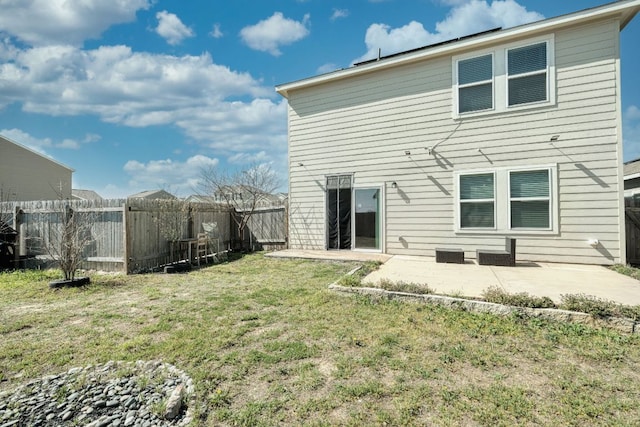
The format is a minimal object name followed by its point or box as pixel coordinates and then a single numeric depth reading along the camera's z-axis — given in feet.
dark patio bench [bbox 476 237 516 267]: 21.61
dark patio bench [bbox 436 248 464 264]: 23.21
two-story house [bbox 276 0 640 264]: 21.86
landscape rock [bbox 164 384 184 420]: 6.80
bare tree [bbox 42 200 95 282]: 19.63
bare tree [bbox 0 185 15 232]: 27.25
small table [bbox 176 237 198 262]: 27.55
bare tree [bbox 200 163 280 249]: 42.55
